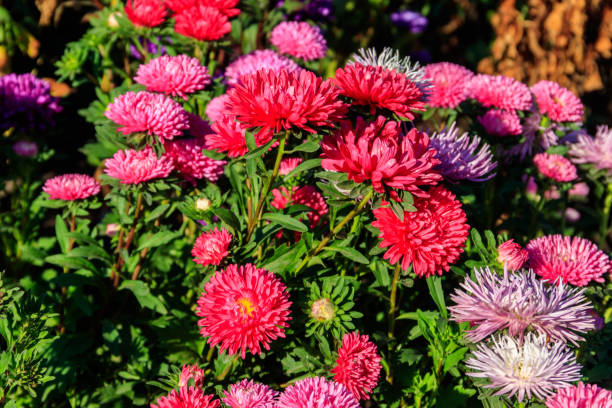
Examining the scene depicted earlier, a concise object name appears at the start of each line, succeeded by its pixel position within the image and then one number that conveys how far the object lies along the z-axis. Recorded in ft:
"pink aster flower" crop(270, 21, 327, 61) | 4.80
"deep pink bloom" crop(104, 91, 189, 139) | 3.93
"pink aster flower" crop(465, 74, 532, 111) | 4.50
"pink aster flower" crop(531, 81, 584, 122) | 4.63
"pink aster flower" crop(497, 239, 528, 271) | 3.80
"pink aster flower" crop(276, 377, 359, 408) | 3.47
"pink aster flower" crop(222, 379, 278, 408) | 3.59
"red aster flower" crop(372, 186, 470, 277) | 3.70
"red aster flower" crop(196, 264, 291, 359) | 3.67
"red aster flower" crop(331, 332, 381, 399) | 3.70
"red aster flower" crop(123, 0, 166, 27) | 4.40
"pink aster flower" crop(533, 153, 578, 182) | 4.64
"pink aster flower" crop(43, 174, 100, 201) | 4.15
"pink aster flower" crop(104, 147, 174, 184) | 3.91
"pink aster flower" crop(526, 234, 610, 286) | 3.98
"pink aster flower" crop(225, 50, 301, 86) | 4.56
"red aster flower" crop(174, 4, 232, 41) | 4.33
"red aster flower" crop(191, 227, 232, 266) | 3.82
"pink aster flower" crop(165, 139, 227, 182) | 4.03
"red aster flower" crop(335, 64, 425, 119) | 3.68
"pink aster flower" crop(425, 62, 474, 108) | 4.52
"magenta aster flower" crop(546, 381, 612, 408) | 3.46
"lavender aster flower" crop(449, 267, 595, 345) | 3.63
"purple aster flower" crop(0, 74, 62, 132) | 4.53
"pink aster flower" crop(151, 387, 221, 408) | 3.55
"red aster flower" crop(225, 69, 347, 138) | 3.56
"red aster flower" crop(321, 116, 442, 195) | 3.54
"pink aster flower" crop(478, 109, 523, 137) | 4.47
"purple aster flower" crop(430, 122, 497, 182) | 3.87
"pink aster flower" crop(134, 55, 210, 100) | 4.12
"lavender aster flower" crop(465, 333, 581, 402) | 3.53
